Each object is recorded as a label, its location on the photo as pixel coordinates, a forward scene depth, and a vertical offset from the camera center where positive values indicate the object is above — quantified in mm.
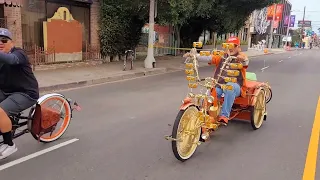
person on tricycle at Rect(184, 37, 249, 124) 5266 -499
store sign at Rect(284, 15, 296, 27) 74600 +6819
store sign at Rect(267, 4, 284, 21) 56094 +6488
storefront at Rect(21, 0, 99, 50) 13578 +1416
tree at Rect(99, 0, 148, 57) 16422 +1266
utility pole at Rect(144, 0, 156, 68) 15102 +126
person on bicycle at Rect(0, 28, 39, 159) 4020 -546
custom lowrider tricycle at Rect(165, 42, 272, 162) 4371 -874
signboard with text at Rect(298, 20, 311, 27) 108062 +8817
